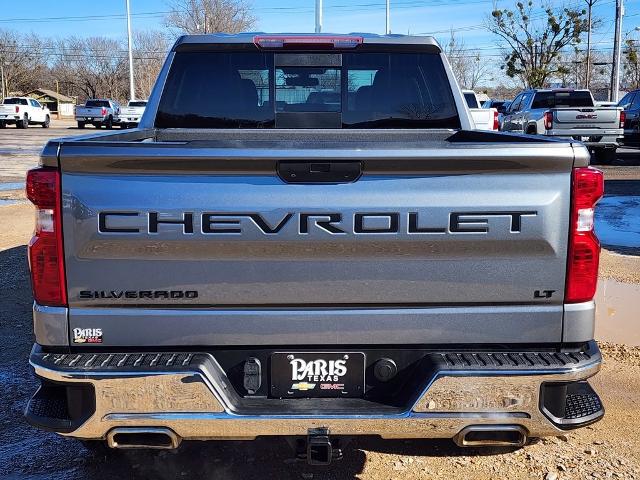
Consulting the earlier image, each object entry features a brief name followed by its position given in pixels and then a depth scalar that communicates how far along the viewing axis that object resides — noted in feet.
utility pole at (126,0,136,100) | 144.50
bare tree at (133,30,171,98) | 223.38
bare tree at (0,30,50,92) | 279.49
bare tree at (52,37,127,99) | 300.61
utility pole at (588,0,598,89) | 143.95
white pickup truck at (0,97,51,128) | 134.31
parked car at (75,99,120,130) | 138.51
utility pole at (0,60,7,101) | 255.70
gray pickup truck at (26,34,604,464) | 8.46
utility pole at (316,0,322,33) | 68.18
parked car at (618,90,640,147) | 63.70
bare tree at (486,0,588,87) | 151.64
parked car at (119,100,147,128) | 134.51
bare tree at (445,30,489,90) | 207.92
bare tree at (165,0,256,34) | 134.92
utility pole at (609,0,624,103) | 103.09
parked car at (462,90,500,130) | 58.44
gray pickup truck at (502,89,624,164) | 58.03
